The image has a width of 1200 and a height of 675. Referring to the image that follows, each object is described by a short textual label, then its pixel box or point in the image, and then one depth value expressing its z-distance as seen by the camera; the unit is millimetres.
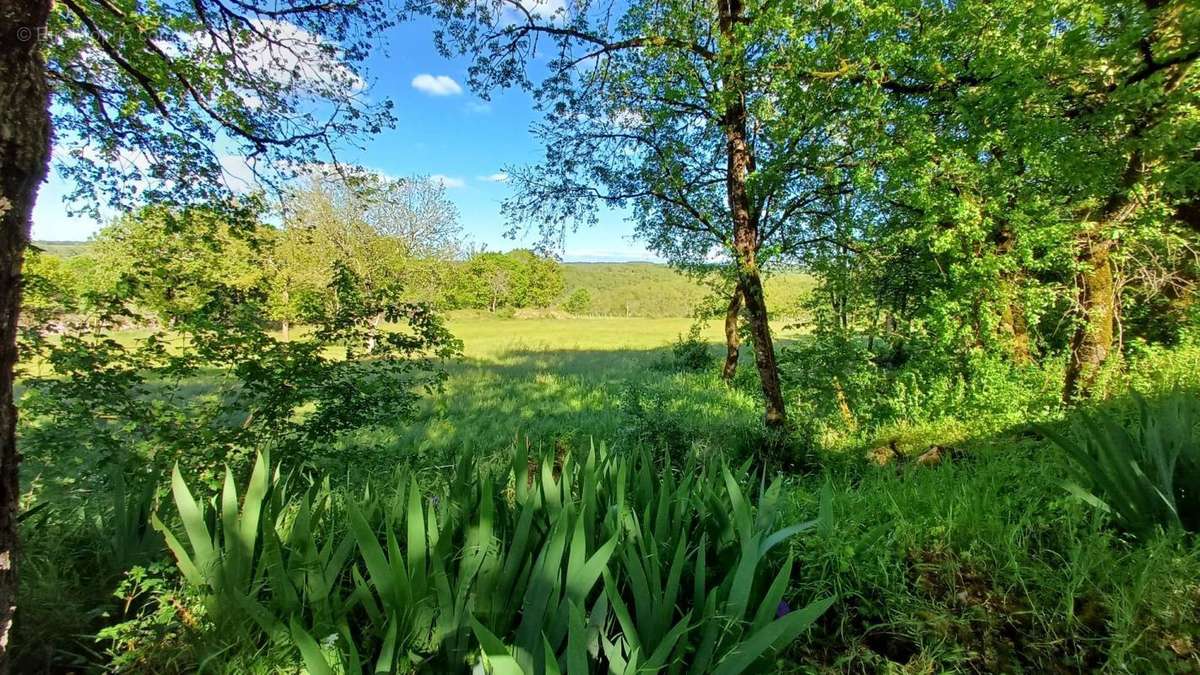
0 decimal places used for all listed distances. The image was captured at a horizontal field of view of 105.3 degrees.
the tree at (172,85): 4039
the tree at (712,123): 4293
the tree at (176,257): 3721
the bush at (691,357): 15152
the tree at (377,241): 22641
